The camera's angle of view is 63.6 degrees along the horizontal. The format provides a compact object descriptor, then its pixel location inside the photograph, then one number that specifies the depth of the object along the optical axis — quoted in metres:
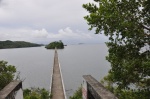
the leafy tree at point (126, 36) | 3.56
